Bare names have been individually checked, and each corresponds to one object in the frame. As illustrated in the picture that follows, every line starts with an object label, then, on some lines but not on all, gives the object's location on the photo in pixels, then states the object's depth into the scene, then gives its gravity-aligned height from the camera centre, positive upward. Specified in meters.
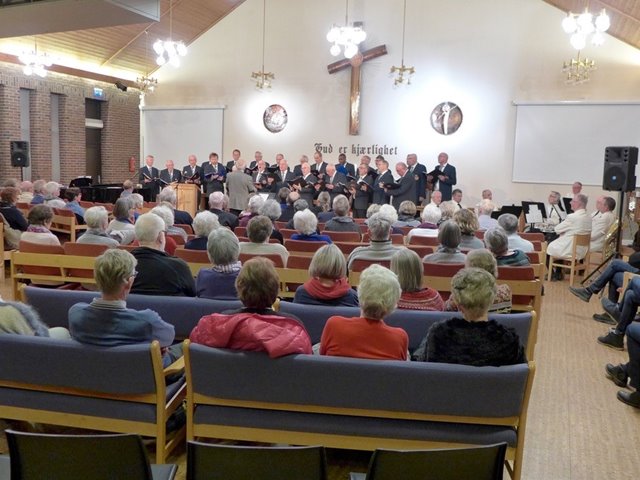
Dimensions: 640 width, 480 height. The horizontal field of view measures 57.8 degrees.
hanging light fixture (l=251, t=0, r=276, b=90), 12.75 +2.19
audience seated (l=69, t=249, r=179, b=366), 2.41 -0.61
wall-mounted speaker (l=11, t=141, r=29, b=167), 11.09 +0.24
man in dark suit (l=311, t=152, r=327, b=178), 11.30 +0.25
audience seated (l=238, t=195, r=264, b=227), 6.70 -0.35
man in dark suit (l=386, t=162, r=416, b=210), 10.66 -0.09
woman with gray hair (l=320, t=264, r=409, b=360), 2.36 -0.62
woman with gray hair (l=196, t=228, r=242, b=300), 3.45 -0.58
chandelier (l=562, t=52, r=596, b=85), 10.17 +2.11
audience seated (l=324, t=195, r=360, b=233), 6.52 -0.47
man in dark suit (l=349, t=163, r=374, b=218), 10.73 -0.21
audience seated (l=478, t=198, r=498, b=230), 7.18 -0.41
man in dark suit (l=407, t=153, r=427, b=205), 10.89 +0.12
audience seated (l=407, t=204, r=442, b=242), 5.95 -0.47
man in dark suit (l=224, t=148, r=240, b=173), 12.02 +0.23
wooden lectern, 11.88 -0.48
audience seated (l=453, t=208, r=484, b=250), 4.89 -0.36
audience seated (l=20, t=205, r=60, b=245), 4.97 -0.53
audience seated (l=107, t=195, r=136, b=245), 5.19 -0.48
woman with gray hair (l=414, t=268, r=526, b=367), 2.27 -0.60
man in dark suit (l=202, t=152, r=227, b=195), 11.82 -0.01
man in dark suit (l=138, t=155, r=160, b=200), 12.38 -0.15
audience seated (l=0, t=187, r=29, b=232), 6.75 -0.51
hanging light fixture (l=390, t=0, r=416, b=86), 11.70 +2.21
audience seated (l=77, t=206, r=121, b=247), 4.77 -0.50
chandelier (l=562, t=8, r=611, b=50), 7.33 +2.08
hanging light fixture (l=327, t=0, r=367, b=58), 8.61 +2.12
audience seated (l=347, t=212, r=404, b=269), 4.36 -0.49
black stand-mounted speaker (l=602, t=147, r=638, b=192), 7.93 +0.29
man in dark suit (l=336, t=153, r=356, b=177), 11.21 +0.23
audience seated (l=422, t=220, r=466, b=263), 4.28 -0.48
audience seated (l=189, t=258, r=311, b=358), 2.27 -0.60
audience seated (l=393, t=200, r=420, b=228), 6.98 -0.38
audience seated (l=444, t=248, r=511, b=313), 3.18 -0.45
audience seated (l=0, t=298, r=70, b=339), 2.45 -0.66
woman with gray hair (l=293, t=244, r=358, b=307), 3.14 -0.59
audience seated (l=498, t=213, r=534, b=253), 5.39 -0.42
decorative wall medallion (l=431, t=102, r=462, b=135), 11.58 +1.29
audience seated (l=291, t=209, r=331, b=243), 5.22 -0.45
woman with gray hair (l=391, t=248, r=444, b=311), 3.08 -0.56
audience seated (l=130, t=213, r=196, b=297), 3.48 -0.62
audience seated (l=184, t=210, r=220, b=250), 4.69 -0.44
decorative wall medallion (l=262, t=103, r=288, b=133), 12.99 +1.30
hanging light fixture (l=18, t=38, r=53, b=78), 10.56 +1.93
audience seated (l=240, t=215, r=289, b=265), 4.52 -0.52
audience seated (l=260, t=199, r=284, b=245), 6.04 -0.34
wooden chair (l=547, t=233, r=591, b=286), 7.34 -0.93
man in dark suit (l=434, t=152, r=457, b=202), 10.92 +0.10
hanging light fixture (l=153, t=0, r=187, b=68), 10.03 +2.14
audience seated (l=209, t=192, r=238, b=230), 6.64 -0.43
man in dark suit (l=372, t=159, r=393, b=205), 10.73 +0.00
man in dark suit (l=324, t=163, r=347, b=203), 10.80 -0.06
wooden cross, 11.92 +2.26
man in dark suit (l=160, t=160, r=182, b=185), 12.34 -0.06
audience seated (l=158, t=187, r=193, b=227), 6.77 -0.37
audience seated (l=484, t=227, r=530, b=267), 4.38 -0.49
